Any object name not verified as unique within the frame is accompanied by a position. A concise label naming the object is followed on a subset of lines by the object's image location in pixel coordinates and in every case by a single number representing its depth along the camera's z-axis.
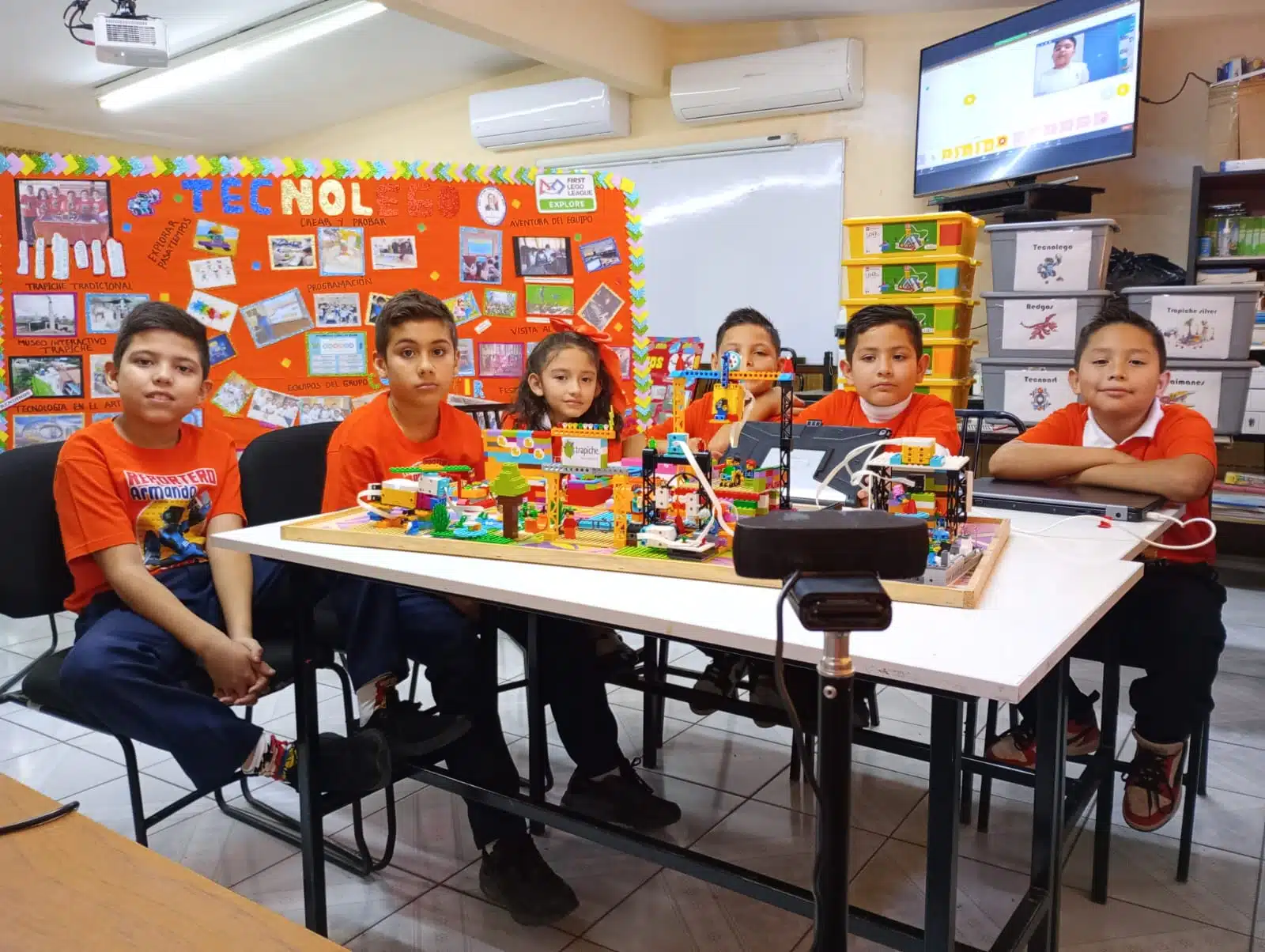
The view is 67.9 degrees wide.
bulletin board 2.49
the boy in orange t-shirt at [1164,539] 1.67
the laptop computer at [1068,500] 1.62
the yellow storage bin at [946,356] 3.71
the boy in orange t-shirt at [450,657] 1.63
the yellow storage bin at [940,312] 3.70
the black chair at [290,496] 1.90
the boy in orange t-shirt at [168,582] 1.49
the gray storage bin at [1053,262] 3.52
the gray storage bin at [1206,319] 3.36
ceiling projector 4.09
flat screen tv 3.67
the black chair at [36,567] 1.66
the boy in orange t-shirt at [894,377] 2.00
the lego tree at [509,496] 1.49
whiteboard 5.05
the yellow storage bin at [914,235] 3.67
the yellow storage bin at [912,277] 3.69
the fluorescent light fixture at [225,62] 5.34
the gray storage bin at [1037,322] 3.55
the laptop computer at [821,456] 1.57
